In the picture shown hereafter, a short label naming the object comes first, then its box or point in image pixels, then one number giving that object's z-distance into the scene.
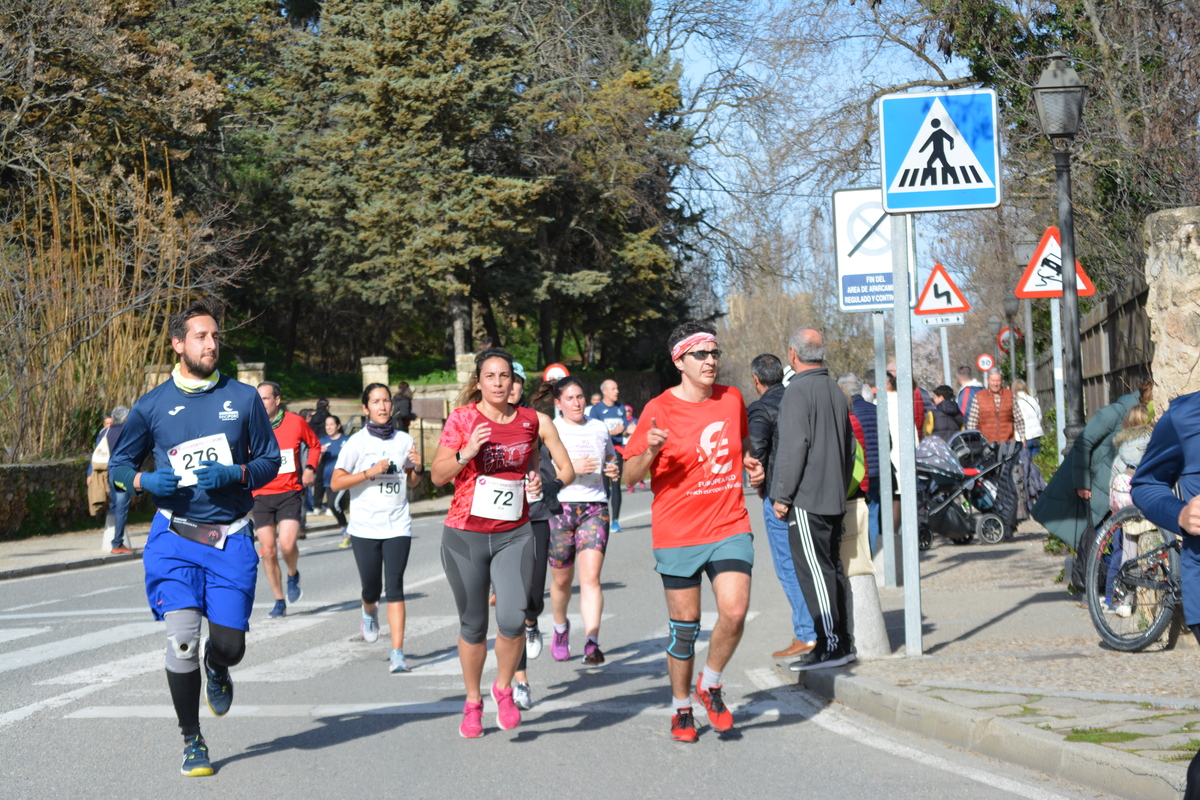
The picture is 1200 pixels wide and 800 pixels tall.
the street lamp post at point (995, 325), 41.94
